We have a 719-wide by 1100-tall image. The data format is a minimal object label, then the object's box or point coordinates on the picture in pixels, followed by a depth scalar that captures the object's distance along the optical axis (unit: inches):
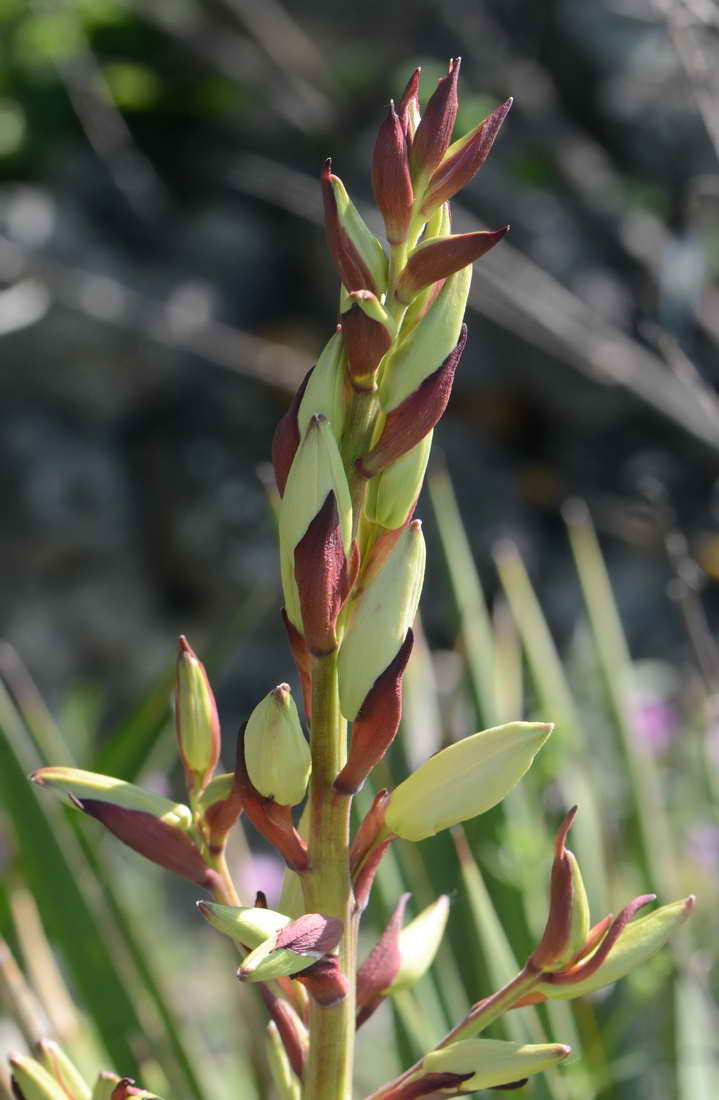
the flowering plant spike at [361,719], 26.2
